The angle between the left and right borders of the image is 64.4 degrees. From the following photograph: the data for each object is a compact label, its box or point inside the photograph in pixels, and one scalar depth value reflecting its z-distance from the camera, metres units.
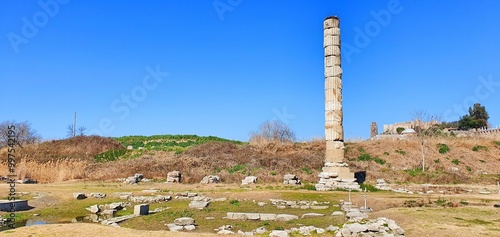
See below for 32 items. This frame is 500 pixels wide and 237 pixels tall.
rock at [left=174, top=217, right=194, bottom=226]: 13.52
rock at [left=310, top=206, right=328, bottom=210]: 17.67
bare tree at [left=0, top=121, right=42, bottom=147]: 64.08
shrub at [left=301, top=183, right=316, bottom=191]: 25.18
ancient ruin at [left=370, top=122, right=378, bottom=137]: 59.12
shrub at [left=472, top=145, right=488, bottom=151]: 40.62
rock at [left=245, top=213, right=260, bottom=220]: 14.95
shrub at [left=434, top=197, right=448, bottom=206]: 16.59
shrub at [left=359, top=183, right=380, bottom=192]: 23.99
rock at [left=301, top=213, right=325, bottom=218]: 15.16
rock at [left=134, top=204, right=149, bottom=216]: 16.03
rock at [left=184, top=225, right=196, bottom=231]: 12.97
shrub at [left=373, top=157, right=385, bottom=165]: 36.37
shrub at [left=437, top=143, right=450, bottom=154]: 39.84
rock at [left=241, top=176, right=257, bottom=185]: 28.45
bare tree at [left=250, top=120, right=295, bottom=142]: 60.79
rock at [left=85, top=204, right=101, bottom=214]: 17.73
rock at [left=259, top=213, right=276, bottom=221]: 14.76
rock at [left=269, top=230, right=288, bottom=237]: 10.66
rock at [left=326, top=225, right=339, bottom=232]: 11.37
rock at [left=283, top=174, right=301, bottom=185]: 27.99
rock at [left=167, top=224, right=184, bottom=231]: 12.77
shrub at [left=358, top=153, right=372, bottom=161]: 37.12
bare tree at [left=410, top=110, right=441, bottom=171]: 44.37
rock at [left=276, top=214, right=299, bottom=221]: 14.56
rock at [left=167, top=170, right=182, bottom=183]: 30.16
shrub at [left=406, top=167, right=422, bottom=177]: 31.16
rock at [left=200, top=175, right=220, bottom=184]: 29.34
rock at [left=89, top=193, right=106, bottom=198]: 21.62
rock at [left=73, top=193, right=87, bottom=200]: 20.90
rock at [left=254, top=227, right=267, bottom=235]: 11.86
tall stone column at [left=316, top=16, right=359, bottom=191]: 25.19
